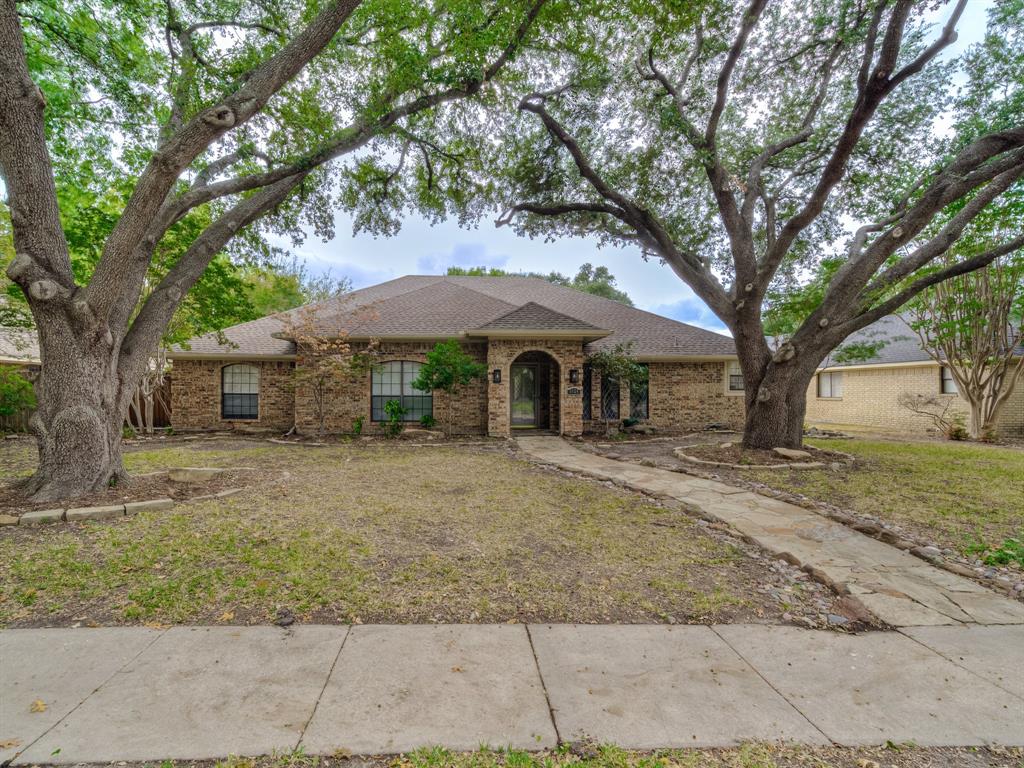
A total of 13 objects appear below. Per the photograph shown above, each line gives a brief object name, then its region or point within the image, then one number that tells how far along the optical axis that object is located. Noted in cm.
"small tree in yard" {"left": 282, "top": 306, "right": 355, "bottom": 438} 1120
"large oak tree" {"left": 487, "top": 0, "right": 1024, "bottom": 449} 769
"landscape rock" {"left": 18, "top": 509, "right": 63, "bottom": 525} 466
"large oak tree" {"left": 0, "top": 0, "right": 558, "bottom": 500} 521
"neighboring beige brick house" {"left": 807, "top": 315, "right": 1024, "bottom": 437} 1429
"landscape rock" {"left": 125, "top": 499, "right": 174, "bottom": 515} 506
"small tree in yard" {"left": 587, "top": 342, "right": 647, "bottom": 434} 1238
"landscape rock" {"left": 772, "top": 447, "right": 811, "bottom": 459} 854
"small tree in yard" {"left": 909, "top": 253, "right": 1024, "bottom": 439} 1203
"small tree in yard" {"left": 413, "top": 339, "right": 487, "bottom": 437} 1124
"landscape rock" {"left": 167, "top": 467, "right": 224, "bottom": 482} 664
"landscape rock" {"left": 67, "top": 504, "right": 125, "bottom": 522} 481
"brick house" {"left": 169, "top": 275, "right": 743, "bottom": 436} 1213
